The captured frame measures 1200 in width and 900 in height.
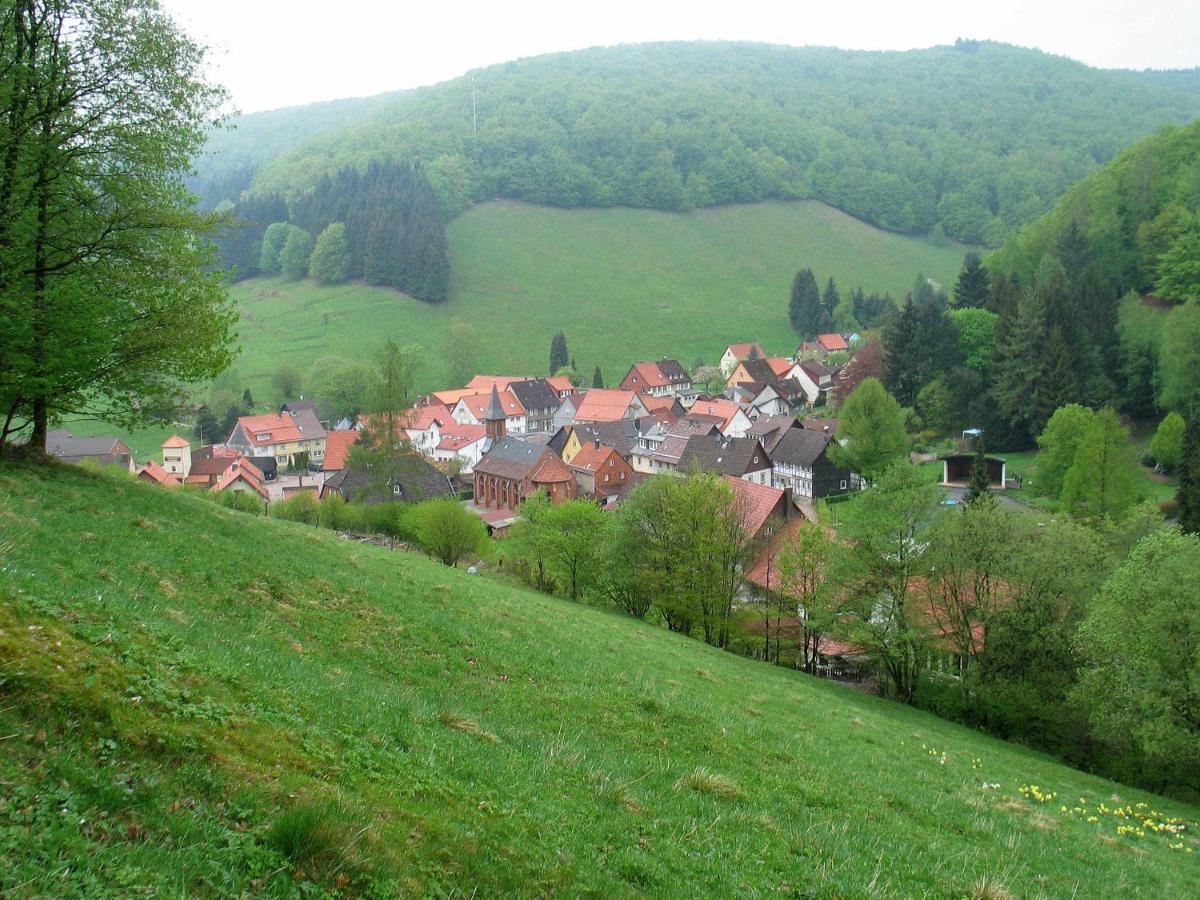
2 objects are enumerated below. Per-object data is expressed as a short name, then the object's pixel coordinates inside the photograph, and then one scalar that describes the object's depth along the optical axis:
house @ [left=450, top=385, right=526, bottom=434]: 102.94
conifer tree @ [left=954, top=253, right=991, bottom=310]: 94.44
